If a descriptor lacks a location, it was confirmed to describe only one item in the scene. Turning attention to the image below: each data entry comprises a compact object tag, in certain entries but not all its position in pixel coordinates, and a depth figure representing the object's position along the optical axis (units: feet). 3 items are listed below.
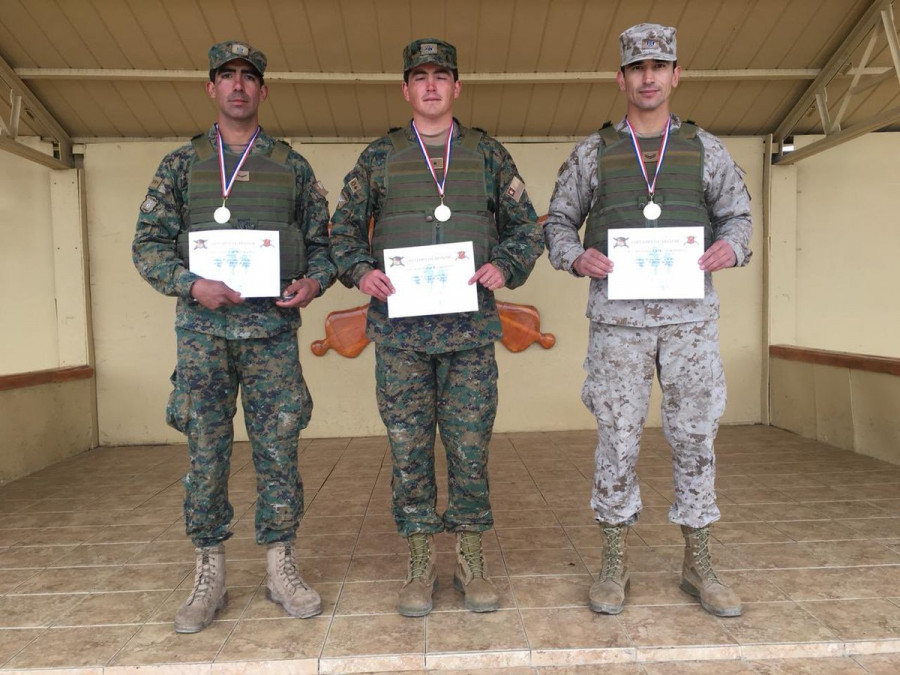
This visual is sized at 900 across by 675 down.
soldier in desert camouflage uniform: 6.68
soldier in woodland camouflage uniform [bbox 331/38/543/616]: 6.72
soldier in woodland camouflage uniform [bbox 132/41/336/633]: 6.64
